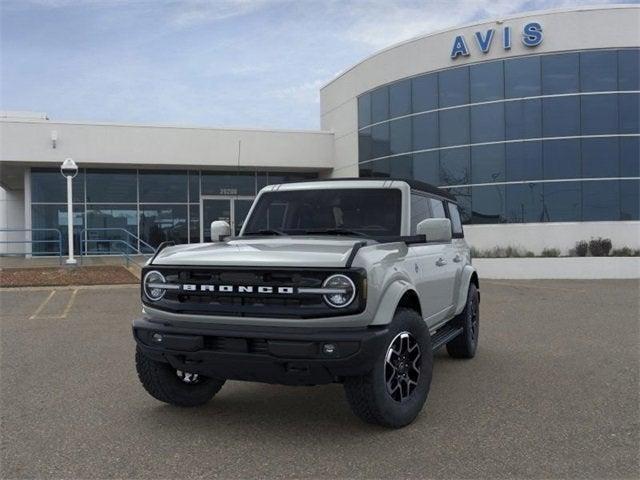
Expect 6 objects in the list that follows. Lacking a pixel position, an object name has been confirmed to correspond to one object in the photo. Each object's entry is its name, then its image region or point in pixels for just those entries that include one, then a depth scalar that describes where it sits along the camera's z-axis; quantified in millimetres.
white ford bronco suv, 4109
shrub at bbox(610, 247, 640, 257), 18980
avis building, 19812
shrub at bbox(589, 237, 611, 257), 19094
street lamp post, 17019
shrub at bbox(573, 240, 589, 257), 19253
